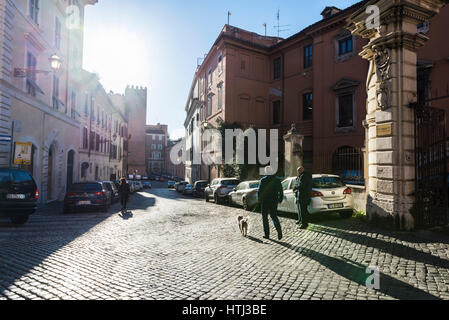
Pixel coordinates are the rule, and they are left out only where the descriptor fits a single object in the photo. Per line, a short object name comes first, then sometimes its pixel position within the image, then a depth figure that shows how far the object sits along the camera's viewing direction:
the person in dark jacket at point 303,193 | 7.88
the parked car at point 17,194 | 8.13
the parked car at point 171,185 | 45.95
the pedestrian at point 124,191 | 13.02
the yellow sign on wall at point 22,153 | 10.03
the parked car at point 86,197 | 12.05
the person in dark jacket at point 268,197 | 6.95
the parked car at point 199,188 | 23.52
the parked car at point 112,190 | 16.88
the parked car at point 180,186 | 30.57
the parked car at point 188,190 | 26.27
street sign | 10.64
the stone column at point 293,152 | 13.96
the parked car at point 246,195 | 12.57
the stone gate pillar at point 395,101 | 7.22
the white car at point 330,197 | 8.59
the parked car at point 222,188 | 15.86
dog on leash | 7.11
